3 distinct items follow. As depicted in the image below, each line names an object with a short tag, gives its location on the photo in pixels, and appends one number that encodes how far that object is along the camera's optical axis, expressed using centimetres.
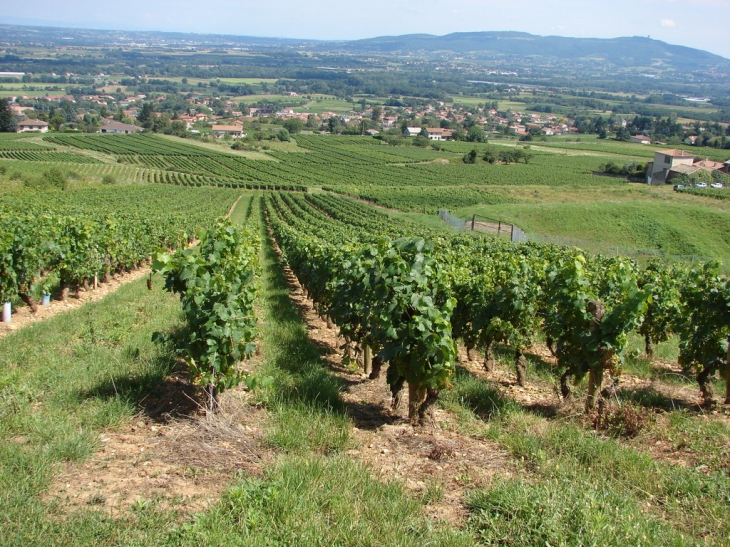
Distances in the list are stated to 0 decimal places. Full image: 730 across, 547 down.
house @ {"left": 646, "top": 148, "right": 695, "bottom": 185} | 7306
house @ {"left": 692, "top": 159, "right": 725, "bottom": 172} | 7515
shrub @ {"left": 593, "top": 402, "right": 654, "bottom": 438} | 608
